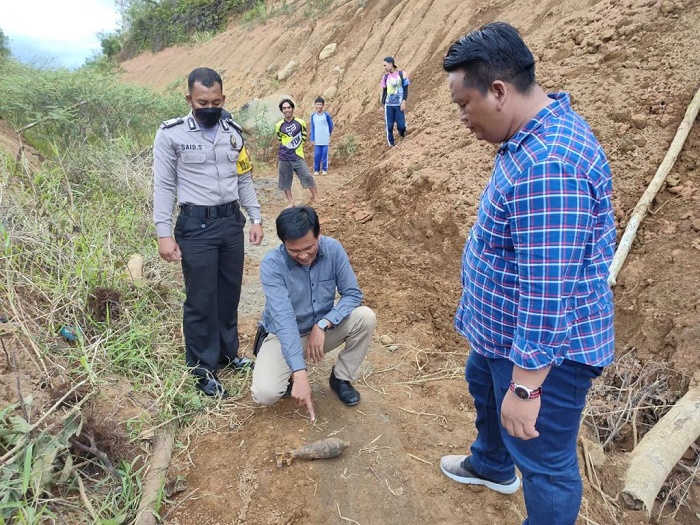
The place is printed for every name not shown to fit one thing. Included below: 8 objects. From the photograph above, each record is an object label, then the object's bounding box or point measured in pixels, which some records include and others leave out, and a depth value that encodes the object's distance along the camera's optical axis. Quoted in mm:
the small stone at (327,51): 12734
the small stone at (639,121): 4598
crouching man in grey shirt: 2340
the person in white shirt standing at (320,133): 7789
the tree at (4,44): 10730
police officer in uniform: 2543
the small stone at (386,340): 3636
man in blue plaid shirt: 1218
